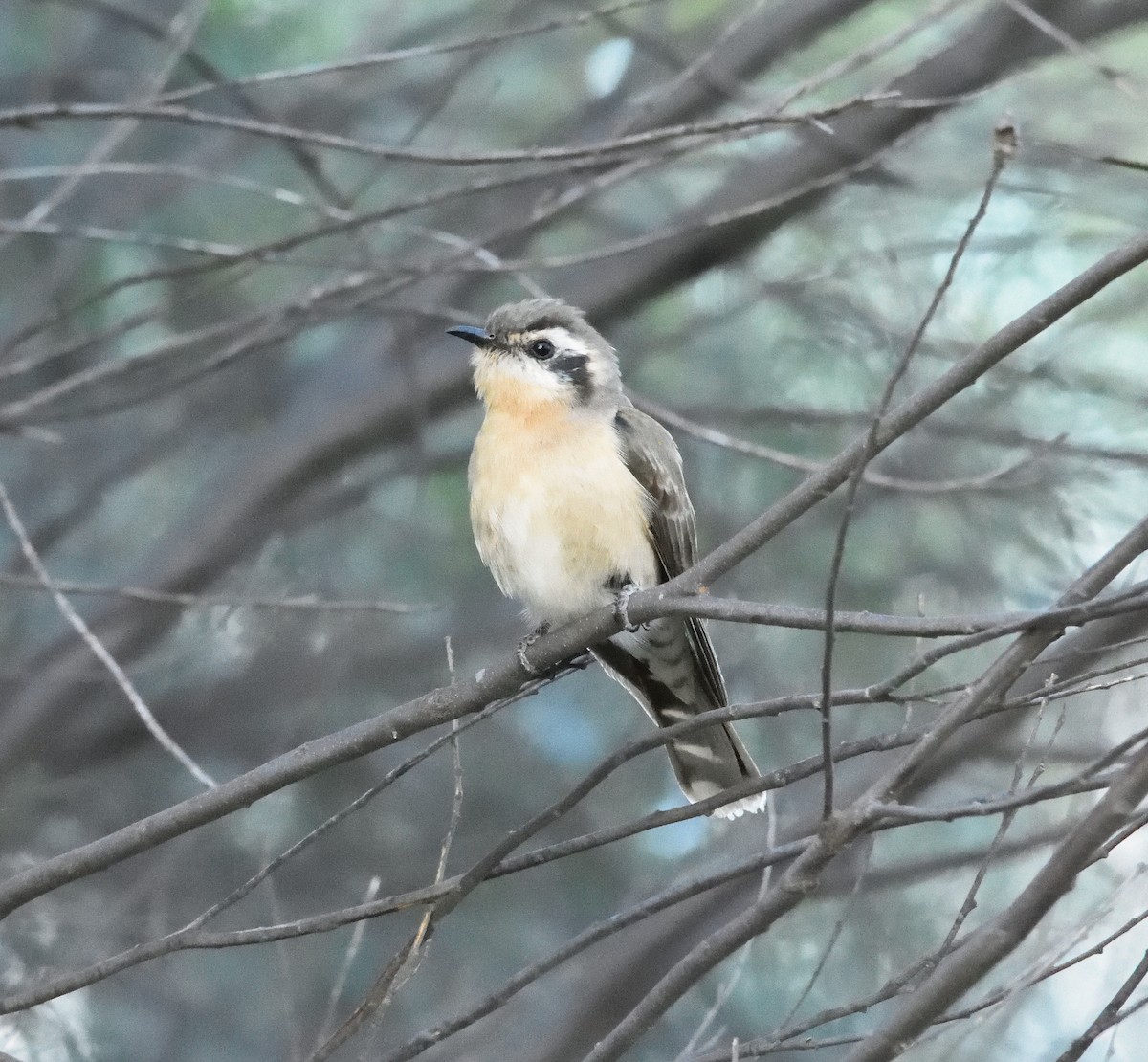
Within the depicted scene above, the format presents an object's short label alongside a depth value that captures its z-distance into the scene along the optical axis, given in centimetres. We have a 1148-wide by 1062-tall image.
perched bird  998
